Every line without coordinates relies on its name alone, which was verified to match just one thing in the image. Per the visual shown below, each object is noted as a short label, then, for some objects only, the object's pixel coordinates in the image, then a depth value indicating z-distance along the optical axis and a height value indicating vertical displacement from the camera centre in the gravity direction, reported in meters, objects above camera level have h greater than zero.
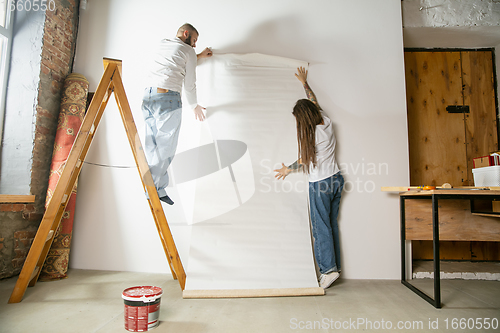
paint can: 1.36 -0.62
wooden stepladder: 1.70 +0.03
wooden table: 1.69 -0.05
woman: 2.13 +0.12
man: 2.04 +0.63
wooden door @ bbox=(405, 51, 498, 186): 2.80 +0.77
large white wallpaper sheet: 2.04 +0.03
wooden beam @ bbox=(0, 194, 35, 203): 1.66 -0.08
